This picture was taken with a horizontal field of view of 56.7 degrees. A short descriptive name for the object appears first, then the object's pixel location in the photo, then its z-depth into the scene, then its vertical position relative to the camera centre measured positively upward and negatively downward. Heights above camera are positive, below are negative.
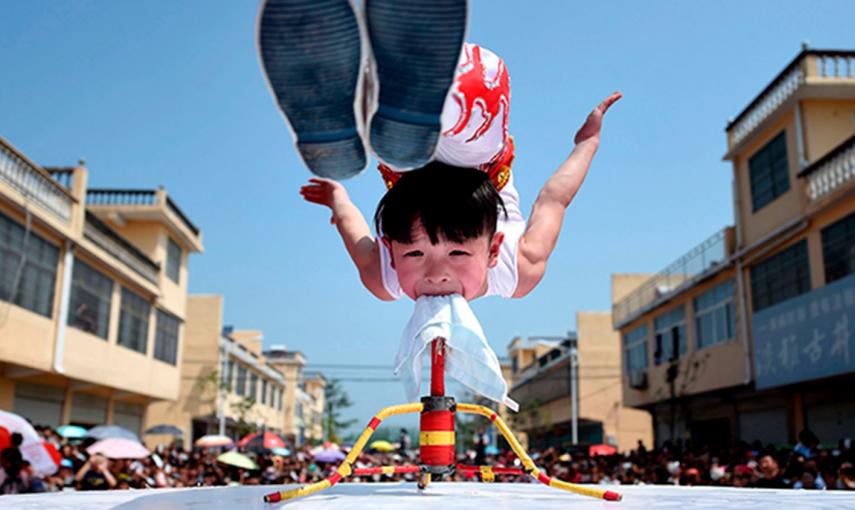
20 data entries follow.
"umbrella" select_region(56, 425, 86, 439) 17.12 -0.05
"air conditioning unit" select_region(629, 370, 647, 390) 24.59 +1.77
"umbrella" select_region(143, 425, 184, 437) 23.55 +0.02
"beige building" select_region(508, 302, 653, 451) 32.78 +1.85
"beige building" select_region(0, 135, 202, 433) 15.09 +3.10
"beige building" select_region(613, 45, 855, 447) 13.39 +3.21
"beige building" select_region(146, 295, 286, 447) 30.78 +1.90
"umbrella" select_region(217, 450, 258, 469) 11.86 -0.42
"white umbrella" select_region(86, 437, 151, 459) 11.20 -0.27
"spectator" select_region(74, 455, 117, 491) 9.20 -0.53
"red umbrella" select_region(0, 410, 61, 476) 8.41 -0.16
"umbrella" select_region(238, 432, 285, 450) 18.64 -0.20
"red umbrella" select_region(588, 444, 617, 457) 23.64 -0.38
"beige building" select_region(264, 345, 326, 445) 55.56 +2.78
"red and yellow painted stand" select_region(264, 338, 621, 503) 3.16 +0.01
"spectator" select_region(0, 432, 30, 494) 7.30 -0.39
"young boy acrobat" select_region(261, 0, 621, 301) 2.96 +0.99
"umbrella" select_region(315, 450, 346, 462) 18.53 -0.53
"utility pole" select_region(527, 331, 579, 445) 33.25 +2.04
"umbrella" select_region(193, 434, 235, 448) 20.64 -0.25
